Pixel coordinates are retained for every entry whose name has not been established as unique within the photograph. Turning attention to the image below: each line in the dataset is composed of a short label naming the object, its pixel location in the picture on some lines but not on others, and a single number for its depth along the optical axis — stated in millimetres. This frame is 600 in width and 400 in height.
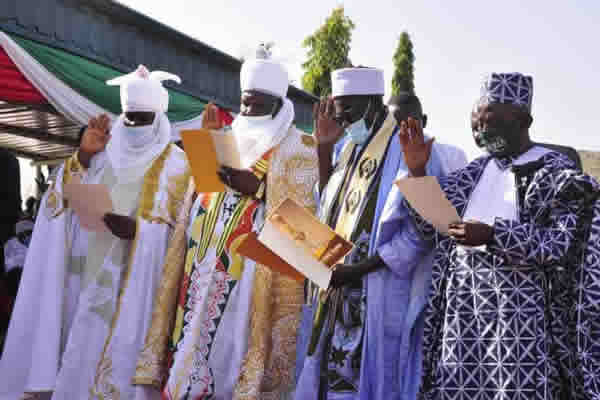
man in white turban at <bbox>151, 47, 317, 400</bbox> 3475
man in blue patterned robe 2480
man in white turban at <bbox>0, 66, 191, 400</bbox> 4078
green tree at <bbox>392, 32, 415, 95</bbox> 34875
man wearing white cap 2977
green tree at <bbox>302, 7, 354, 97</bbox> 27406
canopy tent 6242
